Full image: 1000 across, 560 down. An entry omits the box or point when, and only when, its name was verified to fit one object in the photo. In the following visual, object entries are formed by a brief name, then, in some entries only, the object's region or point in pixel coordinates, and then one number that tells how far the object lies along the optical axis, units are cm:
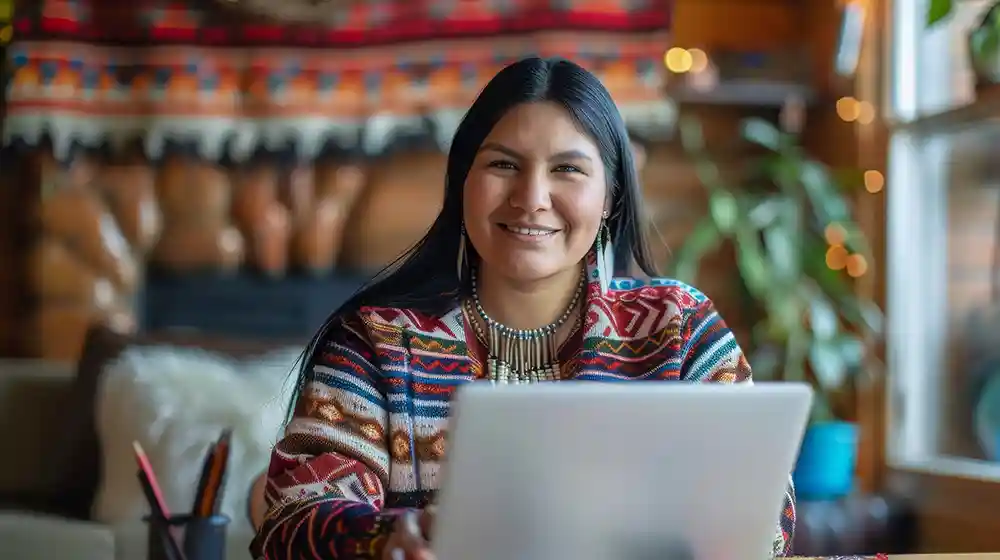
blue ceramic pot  279
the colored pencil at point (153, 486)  152
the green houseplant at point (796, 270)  296
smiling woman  131
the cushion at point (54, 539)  216
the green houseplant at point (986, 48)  246
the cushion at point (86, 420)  243
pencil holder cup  153
